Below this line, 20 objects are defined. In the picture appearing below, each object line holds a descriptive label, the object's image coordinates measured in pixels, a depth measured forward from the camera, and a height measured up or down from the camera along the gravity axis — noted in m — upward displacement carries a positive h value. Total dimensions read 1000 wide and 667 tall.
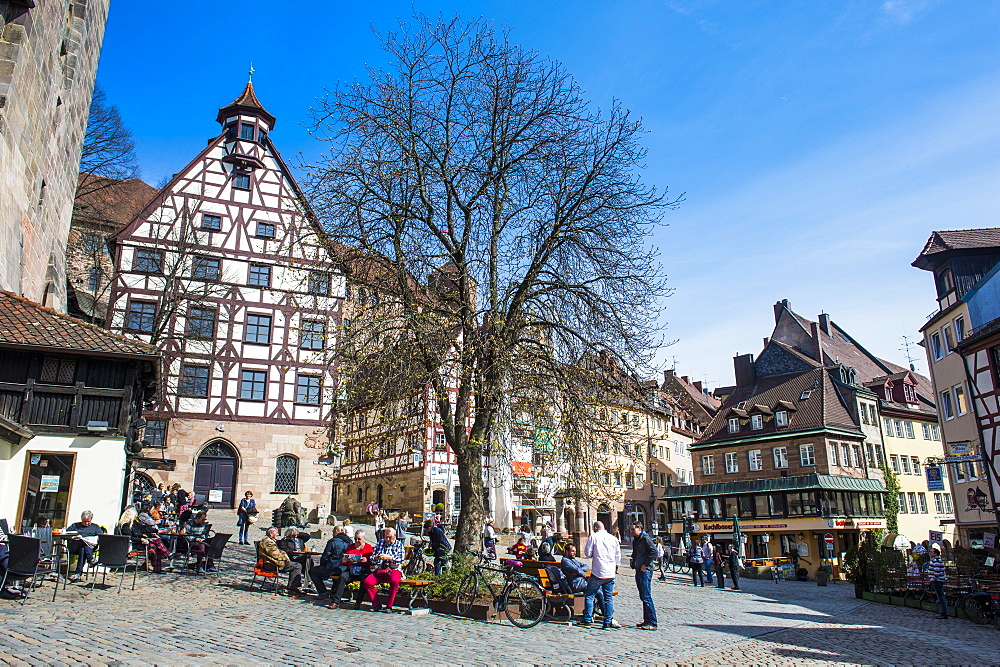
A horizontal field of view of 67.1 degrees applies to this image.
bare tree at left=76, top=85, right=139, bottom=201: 30.84 +15.79
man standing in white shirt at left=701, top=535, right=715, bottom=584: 25.59 -0.88
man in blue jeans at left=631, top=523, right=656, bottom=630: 11.77 -0.63
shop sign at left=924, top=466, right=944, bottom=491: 27.81 +1.76
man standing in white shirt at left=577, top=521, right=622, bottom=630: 11.43 -0.67
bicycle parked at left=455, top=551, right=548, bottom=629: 11.18 -0.96
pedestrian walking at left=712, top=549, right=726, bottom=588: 24.44 -1.33
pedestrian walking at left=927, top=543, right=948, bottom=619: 16.69 -1.12
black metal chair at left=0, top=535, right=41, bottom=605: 10.04 -0.30
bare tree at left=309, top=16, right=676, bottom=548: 14.88 +5.78
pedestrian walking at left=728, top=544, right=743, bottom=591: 24.22 -1.20
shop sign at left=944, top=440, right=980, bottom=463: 28.83 +2.89
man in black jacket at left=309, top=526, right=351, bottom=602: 12.70 -0.50
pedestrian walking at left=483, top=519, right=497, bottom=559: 21.04 -0.26
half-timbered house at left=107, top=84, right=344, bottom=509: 31.08 +8.31
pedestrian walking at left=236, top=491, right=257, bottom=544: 20.28 +0.47
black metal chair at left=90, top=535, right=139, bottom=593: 11.75 -0.27
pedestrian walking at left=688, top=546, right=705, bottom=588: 24.75 -1.13
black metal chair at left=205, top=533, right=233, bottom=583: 15.14 -0.27
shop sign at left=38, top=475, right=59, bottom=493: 15.77 +1.01
